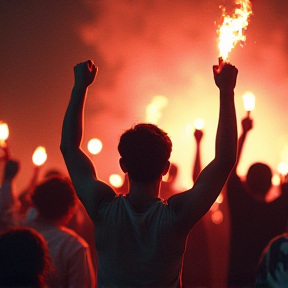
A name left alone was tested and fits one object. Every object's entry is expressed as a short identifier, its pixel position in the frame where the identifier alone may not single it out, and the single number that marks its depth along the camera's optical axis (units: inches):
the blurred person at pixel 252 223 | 177.6
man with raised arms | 96.5
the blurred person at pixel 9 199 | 201.6
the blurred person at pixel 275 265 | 123.0
